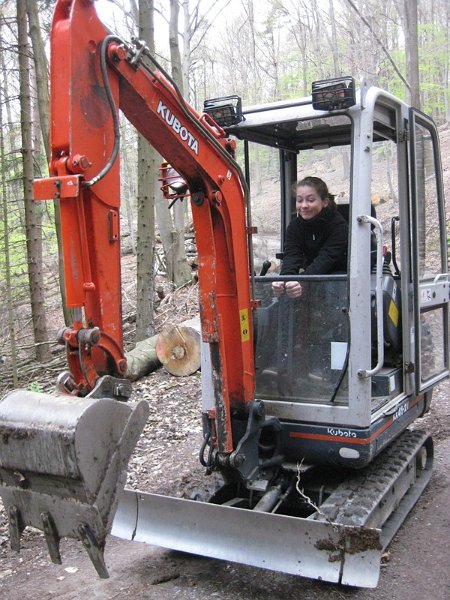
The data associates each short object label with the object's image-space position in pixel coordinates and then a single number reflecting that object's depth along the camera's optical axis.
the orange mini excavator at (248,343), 2.76
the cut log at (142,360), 7.95
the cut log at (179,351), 7.87
